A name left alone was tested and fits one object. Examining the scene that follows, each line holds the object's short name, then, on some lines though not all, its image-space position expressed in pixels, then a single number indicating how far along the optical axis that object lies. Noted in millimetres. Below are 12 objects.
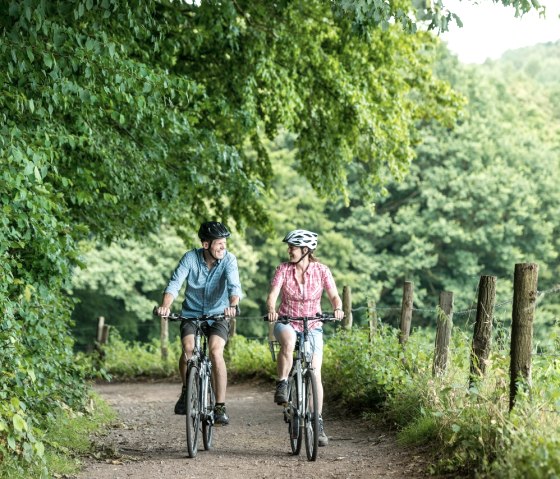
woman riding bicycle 15312
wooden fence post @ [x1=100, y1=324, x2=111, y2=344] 45909
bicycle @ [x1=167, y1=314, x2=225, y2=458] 15004
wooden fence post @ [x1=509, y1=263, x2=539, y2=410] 12501
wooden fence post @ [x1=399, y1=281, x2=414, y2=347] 20425
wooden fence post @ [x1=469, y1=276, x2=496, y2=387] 14455
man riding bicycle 15553
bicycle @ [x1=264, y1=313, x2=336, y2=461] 14723
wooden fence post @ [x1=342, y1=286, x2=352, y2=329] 26676
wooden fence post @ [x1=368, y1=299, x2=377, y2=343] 22085
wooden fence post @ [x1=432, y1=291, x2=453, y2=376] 16891
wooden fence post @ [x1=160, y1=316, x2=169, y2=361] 42145
